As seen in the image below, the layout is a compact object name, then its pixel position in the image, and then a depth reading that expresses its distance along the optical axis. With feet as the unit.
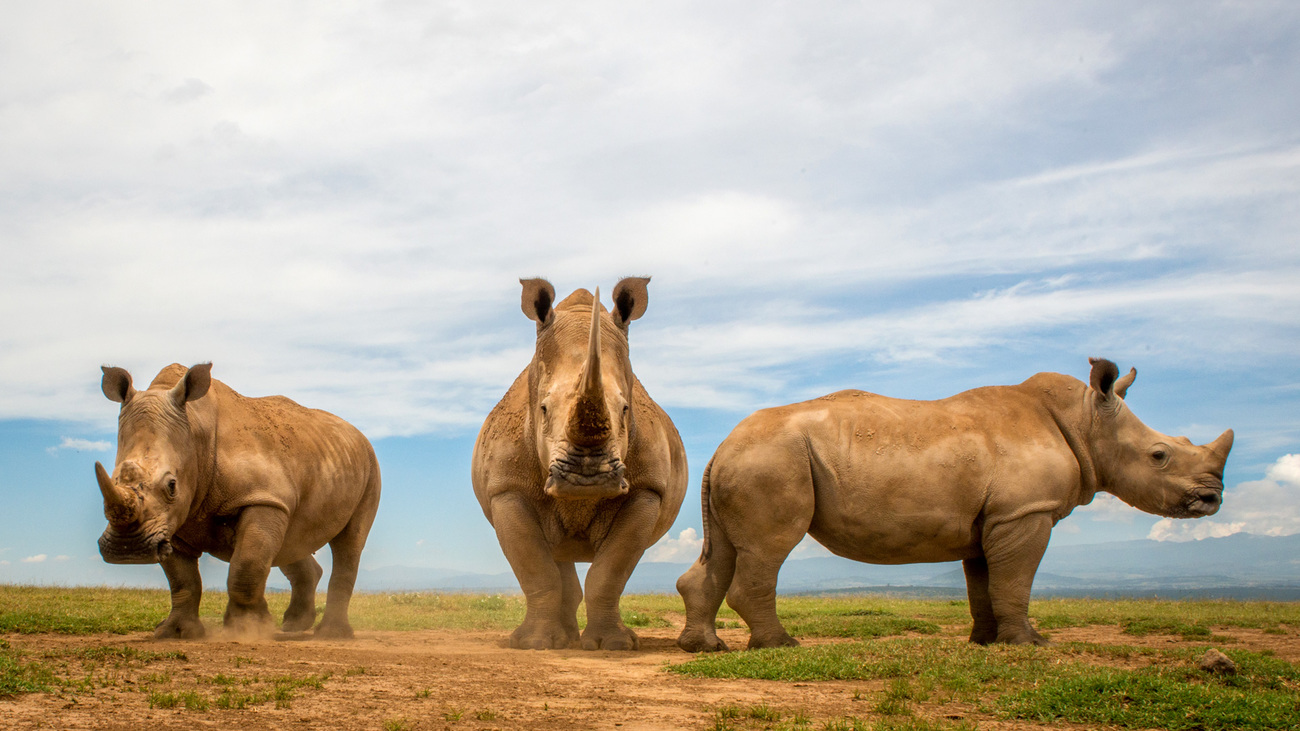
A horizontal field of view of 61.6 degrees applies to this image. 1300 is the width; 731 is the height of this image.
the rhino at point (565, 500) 30.71
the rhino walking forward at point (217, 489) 30.12
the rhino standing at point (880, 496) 31.30
